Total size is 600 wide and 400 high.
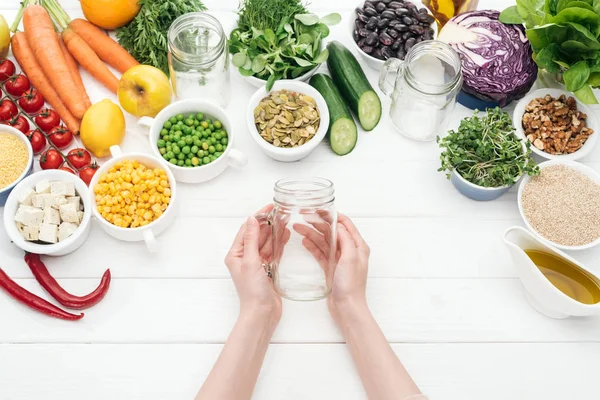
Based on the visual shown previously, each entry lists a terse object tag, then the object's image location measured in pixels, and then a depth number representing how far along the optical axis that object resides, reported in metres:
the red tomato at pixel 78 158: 1.52
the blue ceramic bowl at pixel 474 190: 1.50
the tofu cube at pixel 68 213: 1.40
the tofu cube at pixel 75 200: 1.43
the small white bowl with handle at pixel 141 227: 1.41
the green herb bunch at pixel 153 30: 1.66
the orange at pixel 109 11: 1.64
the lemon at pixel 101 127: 1.52
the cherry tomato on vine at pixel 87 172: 1.51
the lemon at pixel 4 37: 1.64
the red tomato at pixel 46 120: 1.58
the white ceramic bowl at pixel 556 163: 1.45
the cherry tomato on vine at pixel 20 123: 1.55
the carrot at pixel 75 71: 1.65
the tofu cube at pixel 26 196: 1.40
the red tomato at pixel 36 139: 1.54
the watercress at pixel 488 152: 1.46
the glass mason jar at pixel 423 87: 1.56
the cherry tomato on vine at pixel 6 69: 1.63
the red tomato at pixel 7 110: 1.57
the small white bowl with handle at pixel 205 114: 1.51
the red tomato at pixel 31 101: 1.62
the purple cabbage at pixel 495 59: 1.59
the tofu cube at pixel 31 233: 1.38
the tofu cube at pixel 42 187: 1.42
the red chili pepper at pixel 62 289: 1.37
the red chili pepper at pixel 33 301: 1.37
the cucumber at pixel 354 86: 1.63
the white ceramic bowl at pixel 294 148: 1.52
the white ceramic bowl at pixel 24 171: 1.44
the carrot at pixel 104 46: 1.70
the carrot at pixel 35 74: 1.64
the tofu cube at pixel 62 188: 1.42
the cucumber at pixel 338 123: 1.59
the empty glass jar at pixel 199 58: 1.57
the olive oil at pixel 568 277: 1.32
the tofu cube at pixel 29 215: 1.38
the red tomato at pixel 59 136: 1.56
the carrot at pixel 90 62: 1.69
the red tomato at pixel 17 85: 1.62
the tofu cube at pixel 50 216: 1.39
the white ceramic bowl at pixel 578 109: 1.54
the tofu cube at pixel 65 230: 1.41
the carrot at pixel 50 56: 1.62
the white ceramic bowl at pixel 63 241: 1.37
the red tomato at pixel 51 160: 1.52
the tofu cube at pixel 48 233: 1.38
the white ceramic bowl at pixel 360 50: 1.69
